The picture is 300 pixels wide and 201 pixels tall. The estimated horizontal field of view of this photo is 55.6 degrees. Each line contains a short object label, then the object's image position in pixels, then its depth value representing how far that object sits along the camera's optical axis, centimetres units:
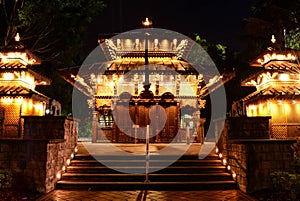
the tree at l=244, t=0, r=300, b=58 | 1802
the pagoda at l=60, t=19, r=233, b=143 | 1786
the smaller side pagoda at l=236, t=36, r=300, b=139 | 1569
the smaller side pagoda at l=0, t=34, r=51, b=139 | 1474
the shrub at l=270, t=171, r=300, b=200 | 731
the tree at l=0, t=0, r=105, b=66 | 1936
